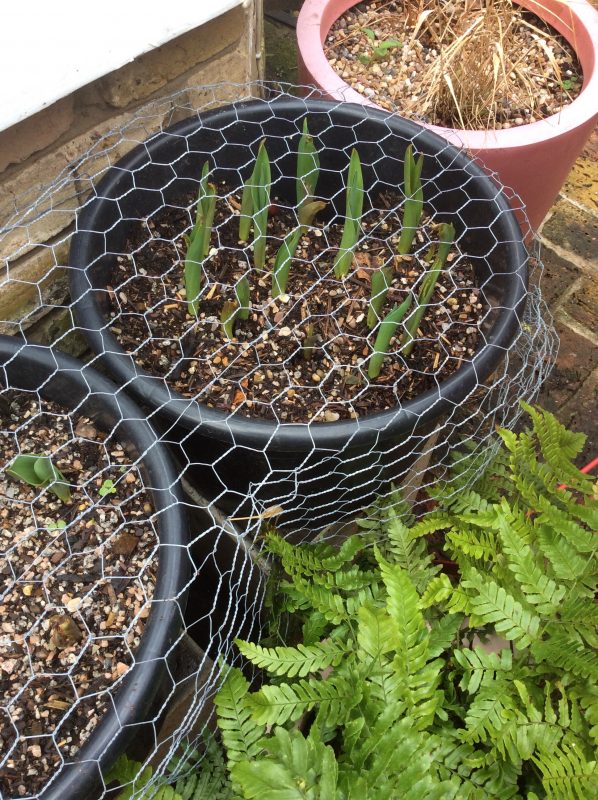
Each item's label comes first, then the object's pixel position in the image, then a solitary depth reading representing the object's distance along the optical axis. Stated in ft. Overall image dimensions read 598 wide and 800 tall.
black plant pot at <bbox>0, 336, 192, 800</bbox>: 2.86
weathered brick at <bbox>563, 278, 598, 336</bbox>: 6.44
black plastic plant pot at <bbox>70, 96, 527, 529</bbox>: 3.47
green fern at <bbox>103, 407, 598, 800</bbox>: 2.98
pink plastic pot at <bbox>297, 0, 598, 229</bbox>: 4.87
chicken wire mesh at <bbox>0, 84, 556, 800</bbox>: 3.33
